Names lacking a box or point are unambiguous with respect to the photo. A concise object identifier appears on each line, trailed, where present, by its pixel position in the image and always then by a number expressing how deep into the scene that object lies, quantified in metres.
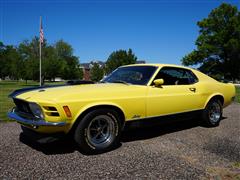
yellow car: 3.58
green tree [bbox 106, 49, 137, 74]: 45.25
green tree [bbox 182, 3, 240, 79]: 39.84
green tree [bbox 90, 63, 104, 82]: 58.49
